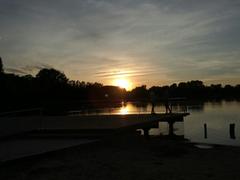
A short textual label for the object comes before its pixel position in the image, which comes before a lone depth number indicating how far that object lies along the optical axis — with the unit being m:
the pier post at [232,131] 14.80
